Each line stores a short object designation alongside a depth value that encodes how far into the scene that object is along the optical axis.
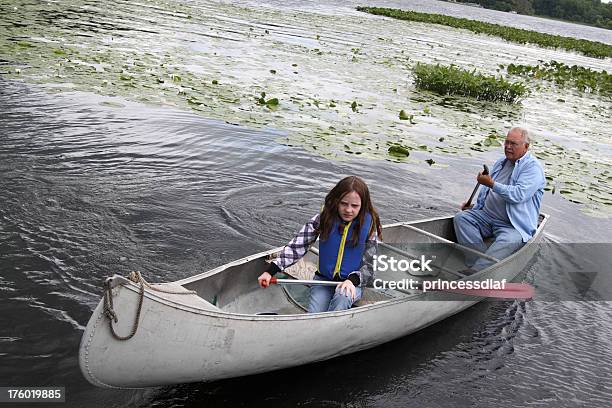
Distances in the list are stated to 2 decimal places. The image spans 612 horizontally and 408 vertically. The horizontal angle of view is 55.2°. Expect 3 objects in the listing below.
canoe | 3.63
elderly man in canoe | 6.41
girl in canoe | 4.72
